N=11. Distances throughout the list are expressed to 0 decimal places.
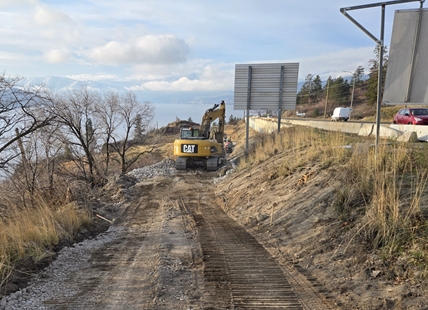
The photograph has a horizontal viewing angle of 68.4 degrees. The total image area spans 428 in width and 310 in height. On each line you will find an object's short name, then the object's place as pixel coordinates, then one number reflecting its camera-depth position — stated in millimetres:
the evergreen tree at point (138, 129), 29850
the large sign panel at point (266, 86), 17219
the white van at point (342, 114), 41375
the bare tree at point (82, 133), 18609
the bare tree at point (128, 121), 27606
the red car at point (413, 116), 18656
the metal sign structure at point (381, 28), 6246
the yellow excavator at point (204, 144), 18052
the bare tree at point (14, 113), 8102
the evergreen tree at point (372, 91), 51784
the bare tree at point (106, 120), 24683
